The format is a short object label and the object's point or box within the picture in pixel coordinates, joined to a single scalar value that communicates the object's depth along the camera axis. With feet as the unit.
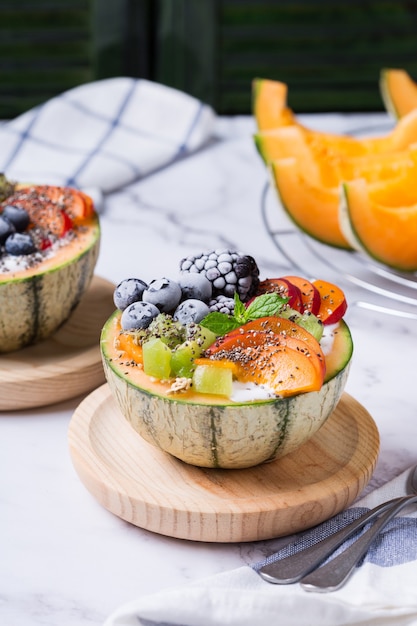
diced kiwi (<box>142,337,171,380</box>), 3.03
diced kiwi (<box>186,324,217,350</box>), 3.06
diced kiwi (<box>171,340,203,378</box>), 3.03
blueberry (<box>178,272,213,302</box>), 3.19
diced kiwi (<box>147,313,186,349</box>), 3.07
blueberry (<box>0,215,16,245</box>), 3.50
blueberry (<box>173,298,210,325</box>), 3.12
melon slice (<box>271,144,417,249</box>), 3.98
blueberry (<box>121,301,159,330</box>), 3.12
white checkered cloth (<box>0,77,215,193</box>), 4.43
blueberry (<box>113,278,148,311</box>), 3.18
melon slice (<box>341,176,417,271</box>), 3.81
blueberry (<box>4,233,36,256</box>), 3.49
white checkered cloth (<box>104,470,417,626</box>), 2.83
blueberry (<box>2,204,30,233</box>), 3.54
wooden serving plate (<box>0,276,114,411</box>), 3.41
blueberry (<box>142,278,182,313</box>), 3.15
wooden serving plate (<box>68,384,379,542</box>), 3.02
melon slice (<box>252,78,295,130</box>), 4.34
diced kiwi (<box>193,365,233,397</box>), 3.00
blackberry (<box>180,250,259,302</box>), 3.23
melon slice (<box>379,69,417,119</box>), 4.47
